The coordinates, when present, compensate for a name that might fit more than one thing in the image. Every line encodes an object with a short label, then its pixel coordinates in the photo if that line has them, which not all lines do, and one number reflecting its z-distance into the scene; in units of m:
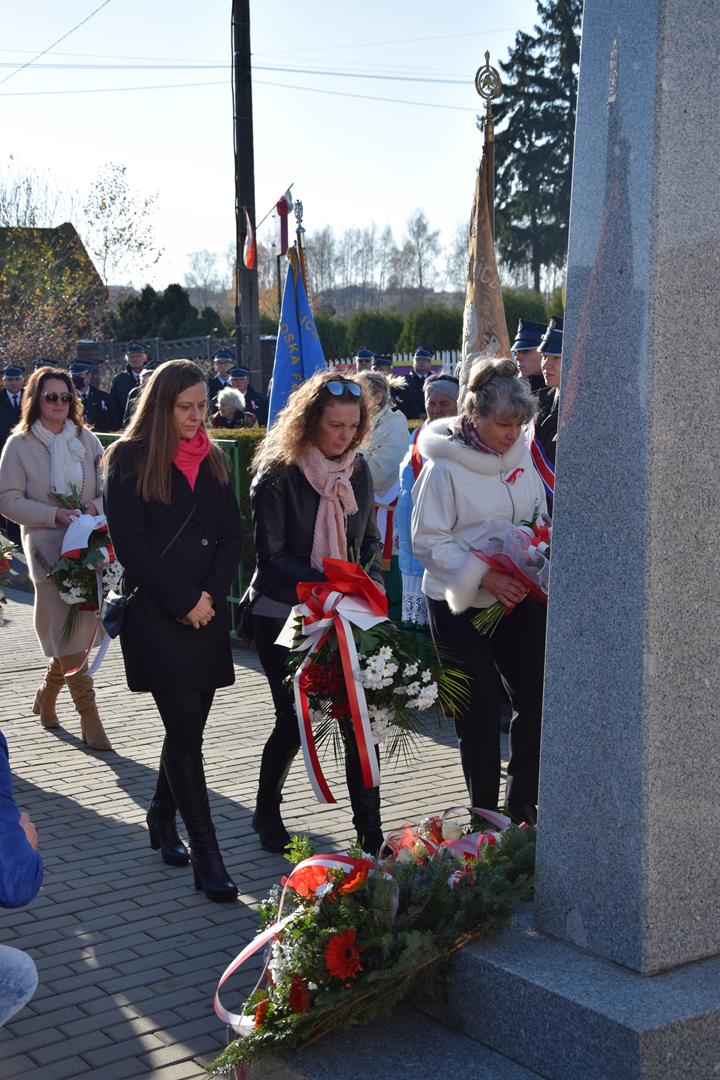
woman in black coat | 5.33
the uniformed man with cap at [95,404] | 19.05
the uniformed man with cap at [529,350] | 9.47
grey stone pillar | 3.25
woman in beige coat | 7.66
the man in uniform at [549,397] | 7.88
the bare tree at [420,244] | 86.69
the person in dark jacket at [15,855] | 3.16
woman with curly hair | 5.45
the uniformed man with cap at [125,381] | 19.22
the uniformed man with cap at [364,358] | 17.28
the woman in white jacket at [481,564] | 5.22
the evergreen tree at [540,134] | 42.84
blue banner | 9.93
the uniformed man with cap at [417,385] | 19.05
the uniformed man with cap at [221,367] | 19.12
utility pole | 16.05
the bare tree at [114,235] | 36.41
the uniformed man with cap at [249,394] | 17.08
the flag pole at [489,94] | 9.01
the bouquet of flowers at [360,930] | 3.41
